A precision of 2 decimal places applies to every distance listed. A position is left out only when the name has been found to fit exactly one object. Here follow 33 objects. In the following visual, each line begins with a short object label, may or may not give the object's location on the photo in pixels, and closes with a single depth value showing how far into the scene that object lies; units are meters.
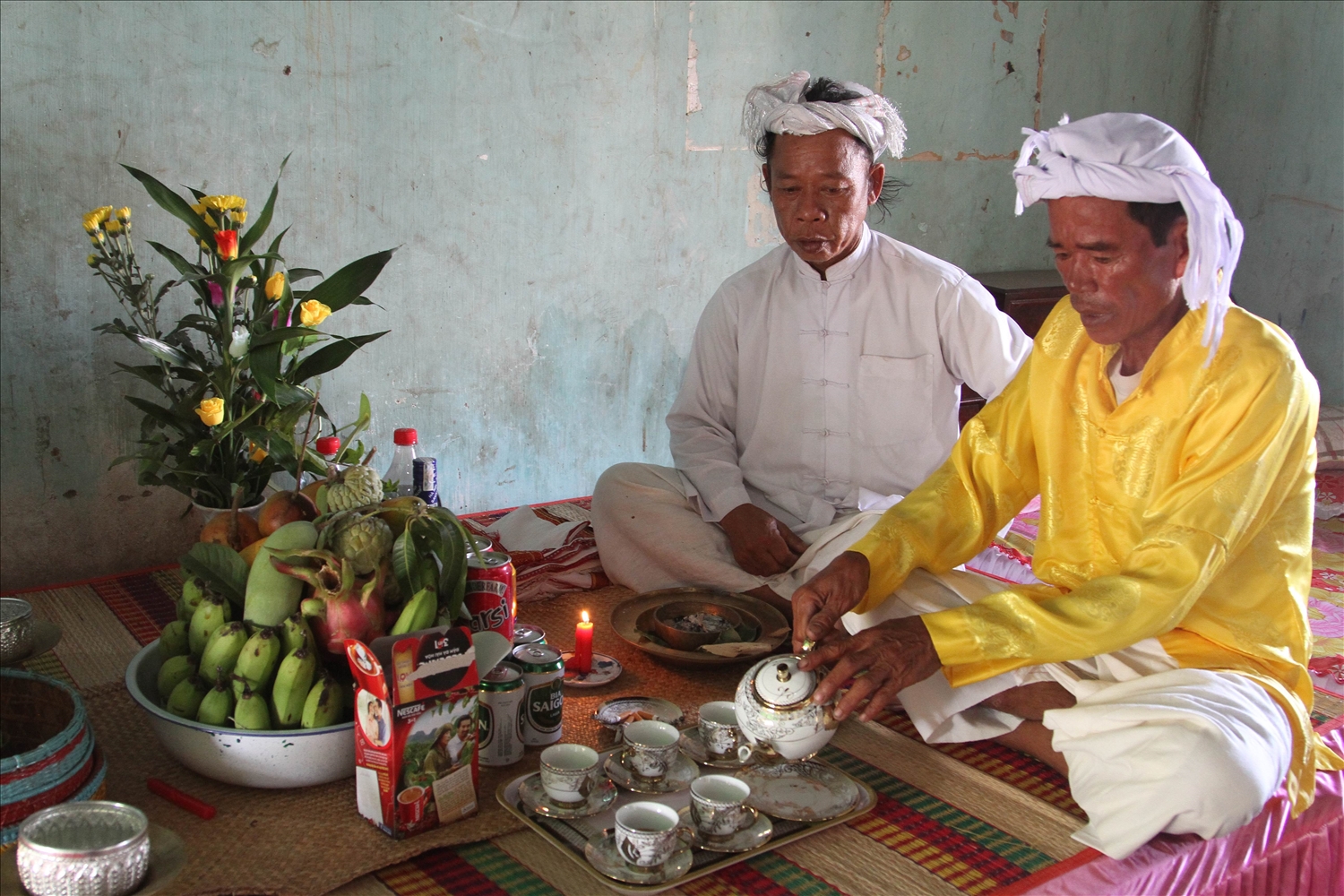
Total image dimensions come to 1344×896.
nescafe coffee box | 1.56
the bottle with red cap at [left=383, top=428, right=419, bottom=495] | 2.86
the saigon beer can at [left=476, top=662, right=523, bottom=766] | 1.84
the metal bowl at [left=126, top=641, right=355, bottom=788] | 1.69
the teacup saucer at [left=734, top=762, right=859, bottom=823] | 1.74
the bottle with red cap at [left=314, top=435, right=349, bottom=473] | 2.80
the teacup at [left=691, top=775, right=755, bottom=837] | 1.62
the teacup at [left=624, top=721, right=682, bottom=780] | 1.77
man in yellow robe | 1.65
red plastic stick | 1.69
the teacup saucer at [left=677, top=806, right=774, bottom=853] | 1.61
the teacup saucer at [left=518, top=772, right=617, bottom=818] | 1.67
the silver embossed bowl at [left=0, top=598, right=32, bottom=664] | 1.86
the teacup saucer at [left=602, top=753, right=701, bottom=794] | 1.77
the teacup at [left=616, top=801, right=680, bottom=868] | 1.51
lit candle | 2.24
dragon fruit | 1.71
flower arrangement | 2.54
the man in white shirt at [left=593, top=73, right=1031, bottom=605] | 2.69
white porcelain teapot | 1.74
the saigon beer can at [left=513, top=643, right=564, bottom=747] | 1.89
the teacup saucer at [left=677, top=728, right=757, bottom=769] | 1.88
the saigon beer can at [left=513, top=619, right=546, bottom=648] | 1.99
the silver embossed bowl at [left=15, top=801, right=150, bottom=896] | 1.32
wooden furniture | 4.58
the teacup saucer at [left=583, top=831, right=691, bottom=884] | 1.53
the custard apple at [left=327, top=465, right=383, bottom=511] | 1.91
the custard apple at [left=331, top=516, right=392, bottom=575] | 1.75
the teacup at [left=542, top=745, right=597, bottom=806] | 1.67
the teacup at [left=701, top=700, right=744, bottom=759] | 1.88
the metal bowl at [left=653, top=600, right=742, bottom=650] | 2.31
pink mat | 1.63
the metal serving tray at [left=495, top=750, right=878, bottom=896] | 1.55
